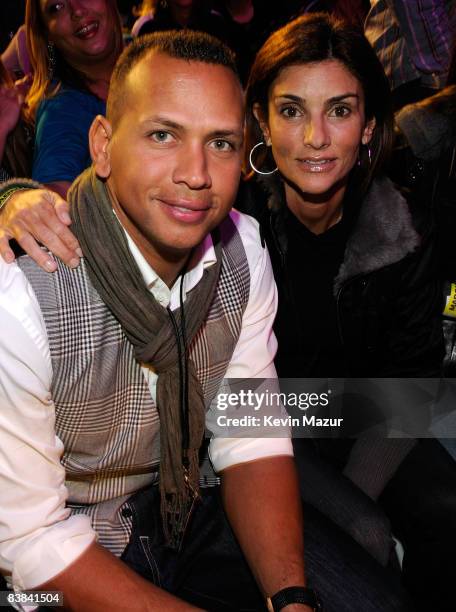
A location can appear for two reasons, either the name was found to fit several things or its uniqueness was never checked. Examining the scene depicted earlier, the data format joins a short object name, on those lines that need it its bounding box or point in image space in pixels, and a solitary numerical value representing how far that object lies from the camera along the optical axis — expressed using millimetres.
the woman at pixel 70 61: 2361
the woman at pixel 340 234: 1900
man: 1205
